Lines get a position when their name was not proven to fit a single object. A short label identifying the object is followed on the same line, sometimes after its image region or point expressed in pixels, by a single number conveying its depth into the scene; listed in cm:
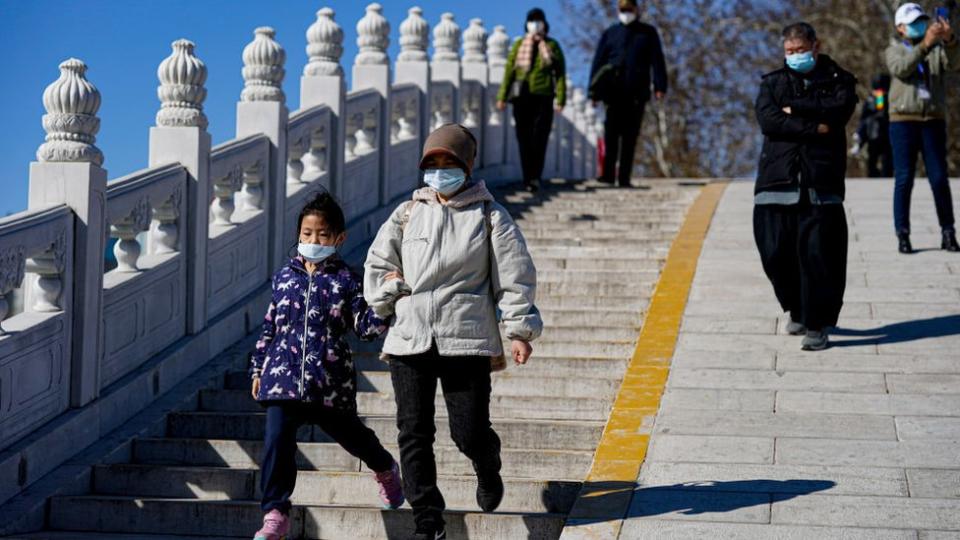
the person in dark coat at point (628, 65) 1775
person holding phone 1284
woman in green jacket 1761
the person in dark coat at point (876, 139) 2375
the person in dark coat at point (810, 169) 1042
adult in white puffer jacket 712
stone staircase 790
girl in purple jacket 727
